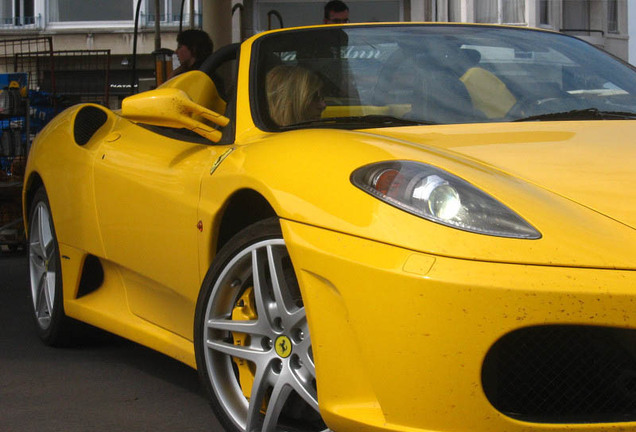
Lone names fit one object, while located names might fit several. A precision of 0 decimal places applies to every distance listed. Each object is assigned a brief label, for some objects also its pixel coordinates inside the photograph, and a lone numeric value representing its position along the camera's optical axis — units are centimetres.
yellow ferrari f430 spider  250
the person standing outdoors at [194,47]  741
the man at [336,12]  743
